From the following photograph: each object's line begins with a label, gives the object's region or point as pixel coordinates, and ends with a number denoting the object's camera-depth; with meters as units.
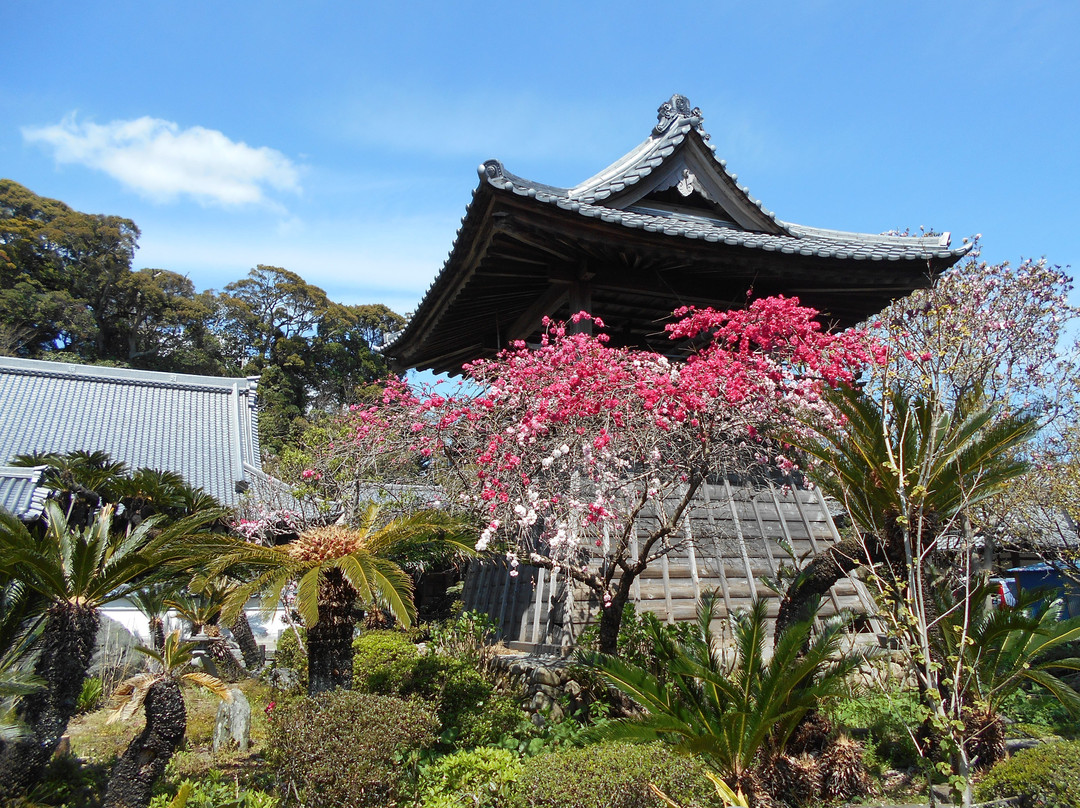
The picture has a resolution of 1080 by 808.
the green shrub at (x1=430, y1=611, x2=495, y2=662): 7.46
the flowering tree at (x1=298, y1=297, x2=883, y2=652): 6.02
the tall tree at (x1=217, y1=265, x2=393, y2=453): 37.38
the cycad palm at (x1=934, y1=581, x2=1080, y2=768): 4.87
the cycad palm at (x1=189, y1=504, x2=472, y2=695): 5.32
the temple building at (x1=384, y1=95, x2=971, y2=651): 7.14
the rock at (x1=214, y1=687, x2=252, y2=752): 7.40
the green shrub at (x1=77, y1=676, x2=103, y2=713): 8.94
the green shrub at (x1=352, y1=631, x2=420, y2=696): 6.92
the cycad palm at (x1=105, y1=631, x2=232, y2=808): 5.38
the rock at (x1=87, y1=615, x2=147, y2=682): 9.90
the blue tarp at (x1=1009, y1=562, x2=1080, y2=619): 18.22
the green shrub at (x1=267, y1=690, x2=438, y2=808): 4.55
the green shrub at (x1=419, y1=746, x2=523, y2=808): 4.59
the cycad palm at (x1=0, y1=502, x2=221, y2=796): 5.27
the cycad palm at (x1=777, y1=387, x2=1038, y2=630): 4.83
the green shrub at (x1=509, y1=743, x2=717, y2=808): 4.03
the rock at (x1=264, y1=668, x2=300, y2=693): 8.76
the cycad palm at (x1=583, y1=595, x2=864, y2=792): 4.64
